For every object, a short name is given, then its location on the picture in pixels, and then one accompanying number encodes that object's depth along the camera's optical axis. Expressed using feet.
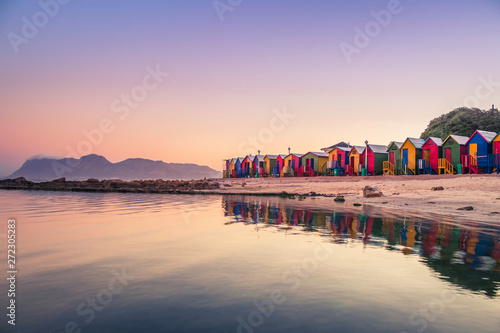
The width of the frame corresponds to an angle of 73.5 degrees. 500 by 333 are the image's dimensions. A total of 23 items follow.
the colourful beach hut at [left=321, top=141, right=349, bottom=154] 244.79
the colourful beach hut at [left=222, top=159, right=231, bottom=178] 265.58
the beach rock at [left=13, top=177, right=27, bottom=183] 196.79
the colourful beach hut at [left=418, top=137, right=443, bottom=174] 132.98
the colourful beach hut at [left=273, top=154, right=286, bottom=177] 209.15
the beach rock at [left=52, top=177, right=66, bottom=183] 194.54
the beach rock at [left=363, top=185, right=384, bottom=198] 84.43
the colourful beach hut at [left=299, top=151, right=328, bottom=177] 184.34
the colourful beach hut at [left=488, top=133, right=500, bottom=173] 111.75
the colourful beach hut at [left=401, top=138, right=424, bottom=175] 138.10
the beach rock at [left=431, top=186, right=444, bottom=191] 82.69
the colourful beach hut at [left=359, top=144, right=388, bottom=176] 155.33
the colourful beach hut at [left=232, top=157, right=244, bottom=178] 248.63
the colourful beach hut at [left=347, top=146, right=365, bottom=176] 162.50
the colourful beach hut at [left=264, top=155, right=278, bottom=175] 217.70
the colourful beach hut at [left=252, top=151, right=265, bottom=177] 225.48
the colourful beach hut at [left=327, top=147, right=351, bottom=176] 169.37
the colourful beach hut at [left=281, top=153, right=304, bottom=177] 196.68
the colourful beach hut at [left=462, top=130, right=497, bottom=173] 117.29
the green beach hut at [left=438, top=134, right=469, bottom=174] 125.59
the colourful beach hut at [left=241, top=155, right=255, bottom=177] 235.40
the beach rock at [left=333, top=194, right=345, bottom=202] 82.66
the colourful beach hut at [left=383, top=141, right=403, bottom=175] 146.59
